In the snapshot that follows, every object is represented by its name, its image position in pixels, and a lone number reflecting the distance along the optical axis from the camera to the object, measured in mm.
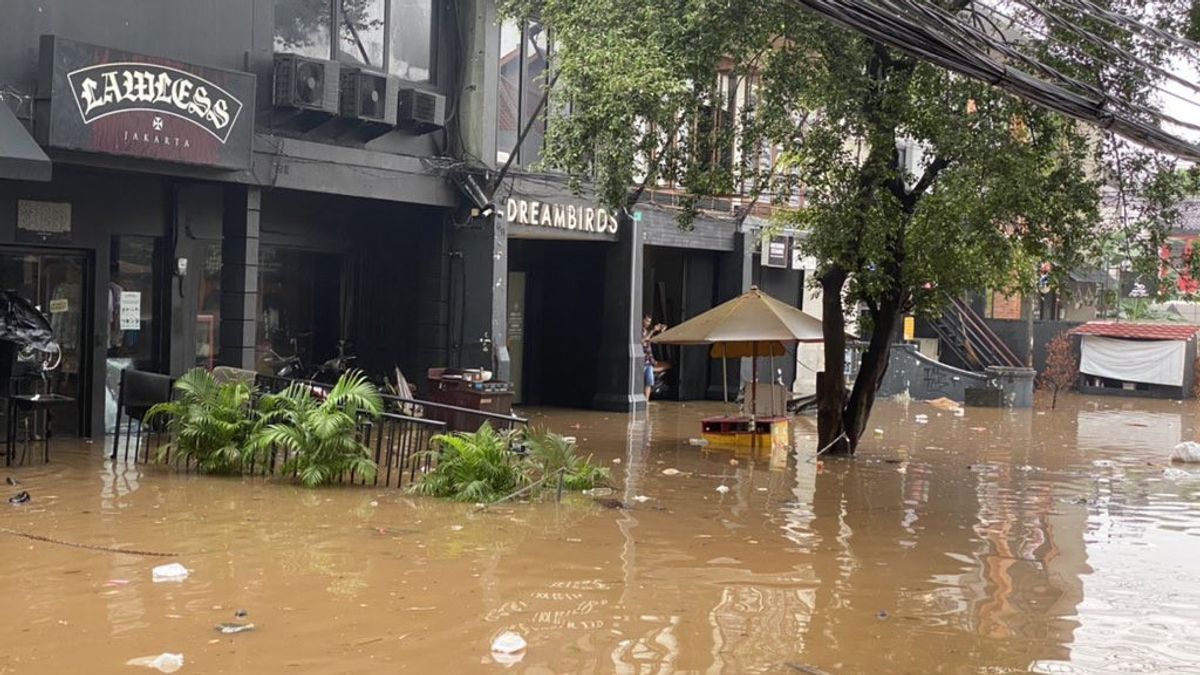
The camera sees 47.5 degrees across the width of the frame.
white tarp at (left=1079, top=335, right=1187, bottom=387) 36031
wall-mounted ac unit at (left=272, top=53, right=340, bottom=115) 17938
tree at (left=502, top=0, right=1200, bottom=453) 15055
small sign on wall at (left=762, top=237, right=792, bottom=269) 30250
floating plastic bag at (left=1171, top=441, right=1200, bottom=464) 19641
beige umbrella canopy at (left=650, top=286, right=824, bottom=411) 19047
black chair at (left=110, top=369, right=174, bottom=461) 14930
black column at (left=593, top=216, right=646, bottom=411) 25828
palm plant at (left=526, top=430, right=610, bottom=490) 13367
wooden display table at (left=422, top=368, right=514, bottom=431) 18688
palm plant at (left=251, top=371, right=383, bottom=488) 13148
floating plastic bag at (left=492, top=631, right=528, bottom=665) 7465
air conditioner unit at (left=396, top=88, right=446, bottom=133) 19906
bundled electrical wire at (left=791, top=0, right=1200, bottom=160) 8945
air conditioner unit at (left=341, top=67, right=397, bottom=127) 18750
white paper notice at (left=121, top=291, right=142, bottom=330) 18031
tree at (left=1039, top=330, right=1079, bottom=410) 36875
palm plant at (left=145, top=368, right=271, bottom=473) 13680
